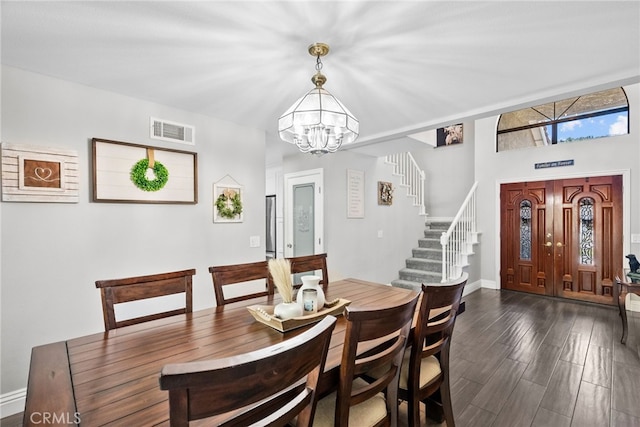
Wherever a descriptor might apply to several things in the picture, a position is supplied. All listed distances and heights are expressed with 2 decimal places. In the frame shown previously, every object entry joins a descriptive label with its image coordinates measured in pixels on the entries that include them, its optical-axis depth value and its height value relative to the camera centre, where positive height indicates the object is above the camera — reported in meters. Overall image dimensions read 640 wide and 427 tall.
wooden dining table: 0.91 -0.61
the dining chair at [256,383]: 0.61 -0.40
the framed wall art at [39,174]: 2.11 +0.30
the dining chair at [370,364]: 1.08 -0.63
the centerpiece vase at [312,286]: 1.76 -0.44
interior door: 4.50 -0.01
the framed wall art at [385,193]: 5.20 +0.34
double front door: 4.52 -0.43
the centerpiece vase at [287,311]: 1.60 -0.54
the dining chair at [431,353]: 1.47 -0.76
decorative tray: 1.55 -0.58
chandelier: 1.86 +0.60
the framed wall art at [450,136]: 6.59 +1.73
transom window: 4.50 +1.50
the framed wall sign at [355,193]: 4.70 +0.30
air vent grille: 2.85 +0.82
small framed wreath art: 3.26 +0.11
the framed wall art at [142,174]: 2.52 +0.37
